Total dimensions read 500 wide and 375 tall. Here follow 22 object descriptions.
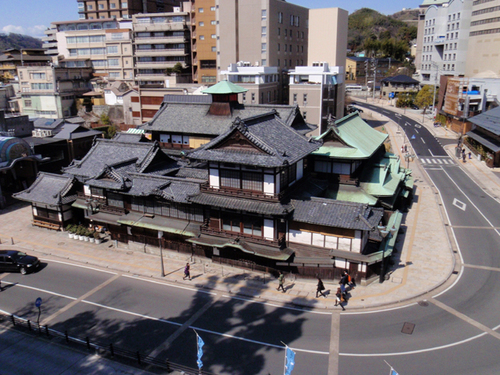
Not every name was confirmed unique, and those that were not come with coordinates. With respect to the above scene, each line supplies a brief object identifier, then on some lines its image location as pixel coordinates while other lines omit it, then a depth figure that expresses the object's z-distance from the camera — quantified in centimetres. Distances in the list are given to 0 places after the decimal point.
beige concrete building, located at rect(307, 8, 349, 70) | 9381
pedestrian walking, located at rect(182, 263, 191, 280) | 3341
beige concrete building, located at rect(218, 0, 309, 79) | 8738
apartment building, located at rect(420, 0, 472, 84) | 11219
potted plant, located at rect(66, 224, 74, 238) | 4359
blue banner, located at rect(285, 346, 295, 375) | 1906
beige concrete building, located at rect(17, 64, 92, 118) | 9731
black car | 3594
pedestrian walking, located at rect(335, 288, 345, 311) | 2880
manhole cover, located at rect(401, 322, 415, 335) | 2614
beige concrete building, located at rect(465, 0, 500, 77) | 9625
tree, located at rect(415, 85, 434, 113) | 11844
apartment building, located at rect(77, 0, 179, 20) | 13288
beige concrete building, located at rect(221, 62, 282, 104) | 7644
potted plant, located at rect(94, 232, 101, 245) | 4238
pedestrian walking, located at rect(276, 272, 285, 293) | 3142
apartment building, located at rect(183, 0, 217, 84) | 9931
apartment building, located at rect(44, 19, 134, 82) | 11238
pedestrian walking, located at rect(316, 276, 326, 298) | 3008
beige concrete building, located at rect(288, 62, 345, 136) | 7531
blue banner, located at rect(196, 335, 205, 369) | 2095
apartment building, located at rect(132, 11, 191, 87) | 10531
